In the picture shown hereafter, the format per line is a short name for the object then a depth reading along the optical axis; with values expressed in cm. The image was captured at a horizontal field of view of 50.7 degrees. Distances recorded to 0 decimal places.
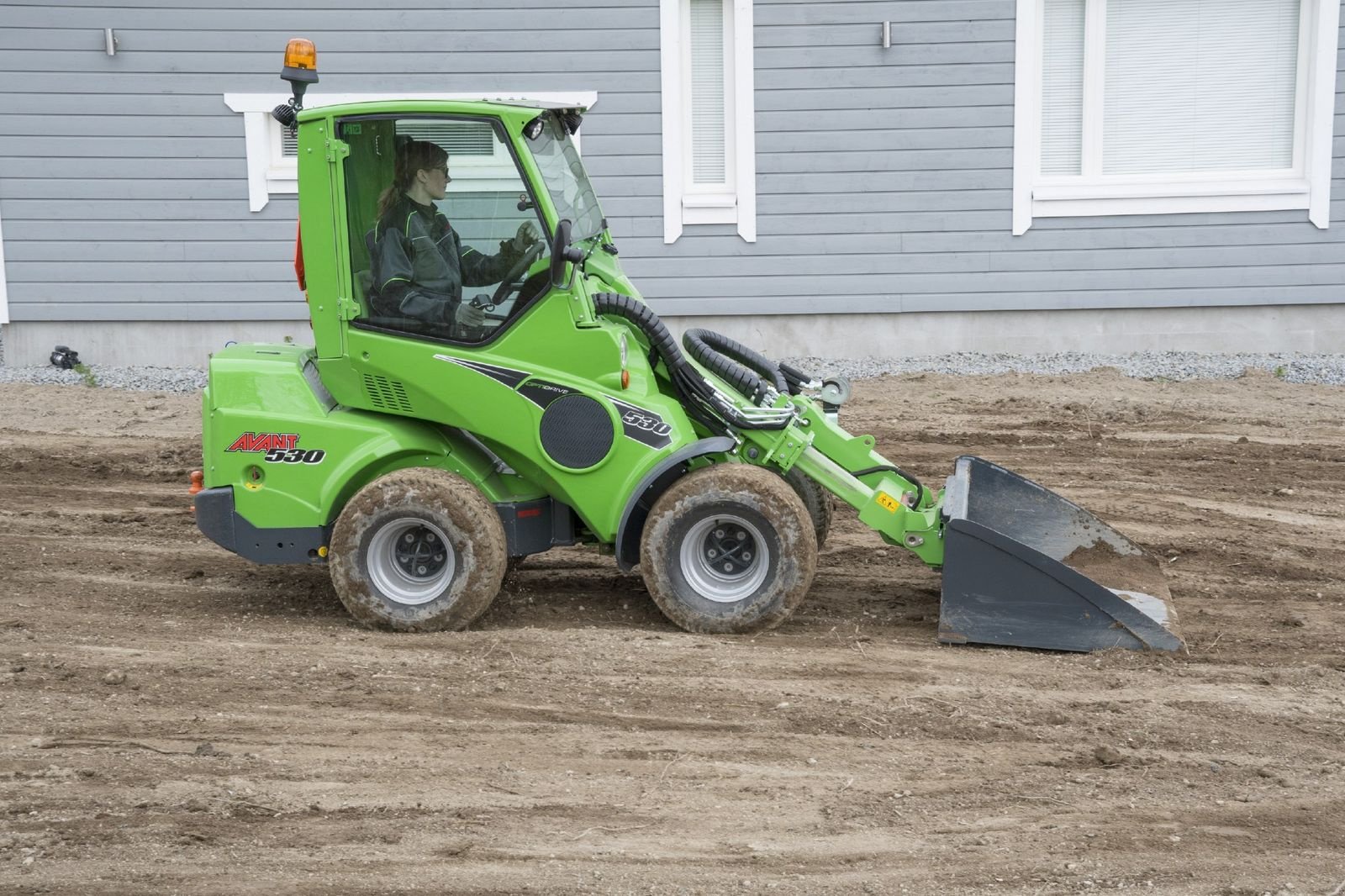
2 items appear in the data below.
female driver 620
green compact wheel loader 612
